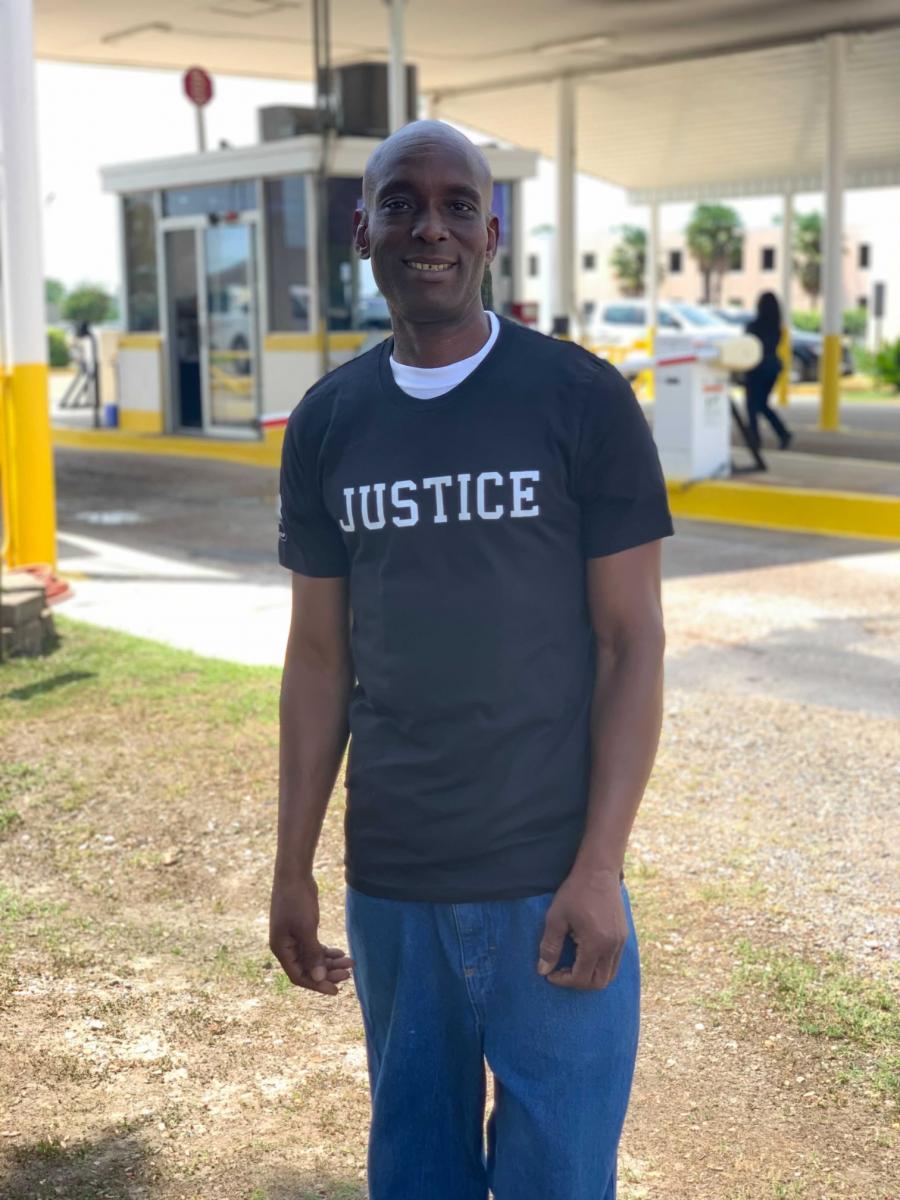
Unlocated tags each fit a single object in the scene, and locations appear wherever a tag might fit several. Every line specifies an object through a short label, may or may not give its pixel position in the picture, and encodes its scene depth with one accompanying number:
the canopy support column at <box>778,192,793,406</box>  26.70
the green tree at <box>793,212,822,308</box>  94.57
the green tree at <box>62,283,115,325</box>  66.12
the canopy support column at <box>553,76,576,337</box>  21.11
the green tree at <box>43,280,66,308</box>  108.44
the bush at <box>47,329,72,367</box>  45.16
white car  30.95
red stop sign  17.66
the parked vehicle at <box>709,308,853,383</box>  34.22
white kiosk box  12.88
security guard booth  16.34
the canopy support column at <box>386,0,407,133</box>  14.49
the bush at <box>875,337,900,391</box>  28.88
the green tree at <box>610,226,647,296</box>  99.88
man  2.00
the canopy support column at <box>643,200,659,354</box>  28.69
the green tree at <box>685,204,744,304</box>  98.75
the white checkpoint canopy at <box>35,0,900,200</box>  16.75
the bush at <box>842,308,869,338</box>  82.19
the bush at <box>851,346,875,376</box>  32.12
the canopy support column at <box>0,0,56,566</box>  8.29
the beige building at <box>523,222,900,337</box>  98.19
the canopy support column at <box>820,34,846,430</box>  17.61
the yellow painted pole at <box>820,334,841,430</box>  17.73
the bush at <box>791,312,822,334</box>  69.22
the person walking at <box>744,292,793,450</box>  14.63
